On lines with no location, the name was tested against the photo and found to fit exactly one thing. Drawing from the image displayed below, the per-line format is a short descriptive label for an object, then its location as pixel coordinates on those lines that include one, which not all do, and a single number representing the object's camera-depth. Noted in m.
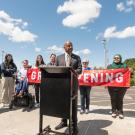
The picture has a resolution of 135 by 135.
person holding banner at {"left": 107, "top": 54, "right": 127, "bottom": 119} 3.94
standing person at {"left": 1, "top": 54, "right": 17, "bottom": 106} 4.72
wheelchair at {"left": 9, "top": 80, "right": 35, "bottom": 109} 4.64
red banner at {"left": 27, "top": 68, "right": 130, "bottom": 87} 4.10
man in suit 2.99
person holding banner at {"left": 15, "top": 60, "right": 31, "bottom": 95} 4.70
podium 2.65
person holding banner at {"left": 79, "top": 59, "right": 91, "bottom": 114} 4.25
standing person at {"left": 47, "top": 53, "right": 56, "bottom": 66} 4.46
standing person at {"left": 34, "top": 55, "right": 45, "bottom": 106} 4.75
